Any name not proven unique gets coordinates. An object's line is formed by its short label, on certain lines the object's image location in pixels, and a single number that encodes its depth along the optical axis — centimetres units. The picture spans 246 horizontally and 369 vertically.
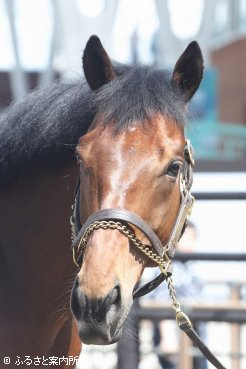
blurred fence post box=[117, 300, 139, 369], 969
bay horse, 561
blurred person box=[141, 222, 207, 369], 1248
